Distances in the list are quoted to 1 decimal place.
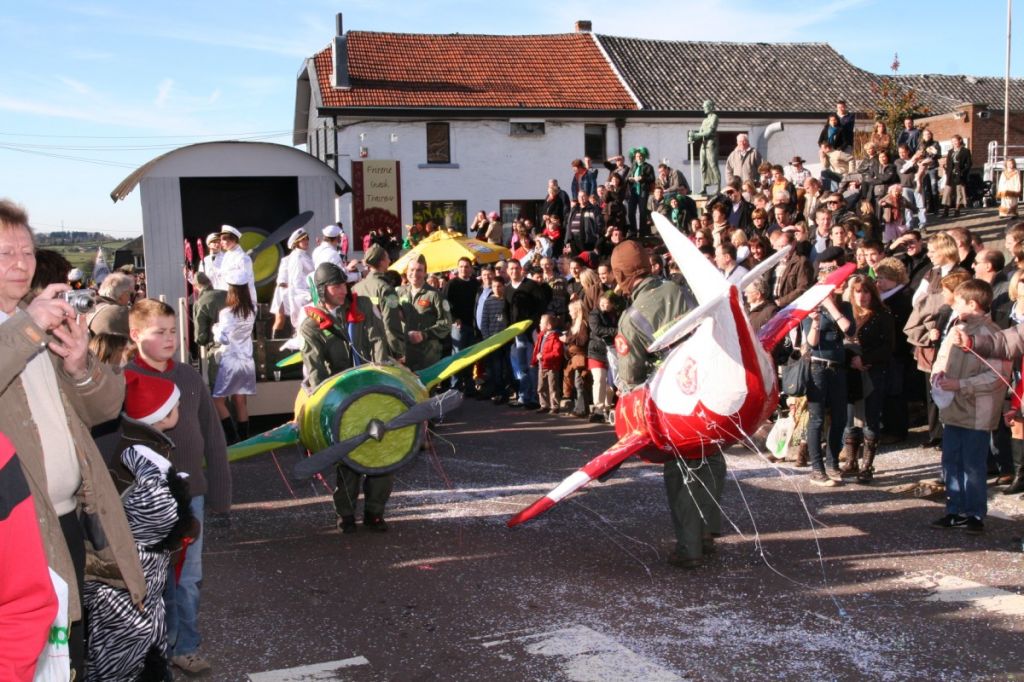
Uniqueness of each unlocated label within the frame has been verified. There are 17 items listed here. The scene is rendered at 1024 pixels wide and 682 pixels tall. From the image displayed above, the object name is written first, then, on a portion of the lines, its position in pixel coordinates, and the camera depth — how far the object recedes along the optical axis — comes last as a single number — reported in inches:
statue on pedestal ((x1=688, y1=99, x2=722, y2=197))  801.4
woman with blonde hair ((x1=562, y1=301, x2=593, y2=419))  496.1
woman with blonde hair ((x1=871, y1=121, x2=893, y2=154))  700.0
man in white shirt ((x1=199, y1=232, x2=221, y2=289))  495.8
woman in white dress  418.9
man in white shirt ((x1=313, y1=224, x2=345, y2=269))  510.3
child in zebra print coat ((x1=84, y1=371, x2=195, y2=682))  144.3
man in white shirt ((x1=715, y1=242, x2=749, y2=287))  425.7
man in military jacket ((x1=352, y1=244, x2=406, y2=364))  372.2
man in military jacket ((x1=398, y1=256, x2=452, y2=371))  466.9
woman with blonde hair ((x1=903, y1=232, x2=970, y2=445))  338.3
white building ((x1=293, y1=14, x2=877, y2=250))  1290.6
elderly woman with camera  108.8
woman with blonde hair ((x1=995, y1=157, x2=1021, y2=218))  561.6
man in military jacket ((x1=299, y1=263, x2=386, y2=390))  294.0
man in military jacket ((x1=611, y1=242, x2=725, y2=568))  249.4
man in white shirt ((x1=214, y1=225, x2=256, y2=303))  431.5
